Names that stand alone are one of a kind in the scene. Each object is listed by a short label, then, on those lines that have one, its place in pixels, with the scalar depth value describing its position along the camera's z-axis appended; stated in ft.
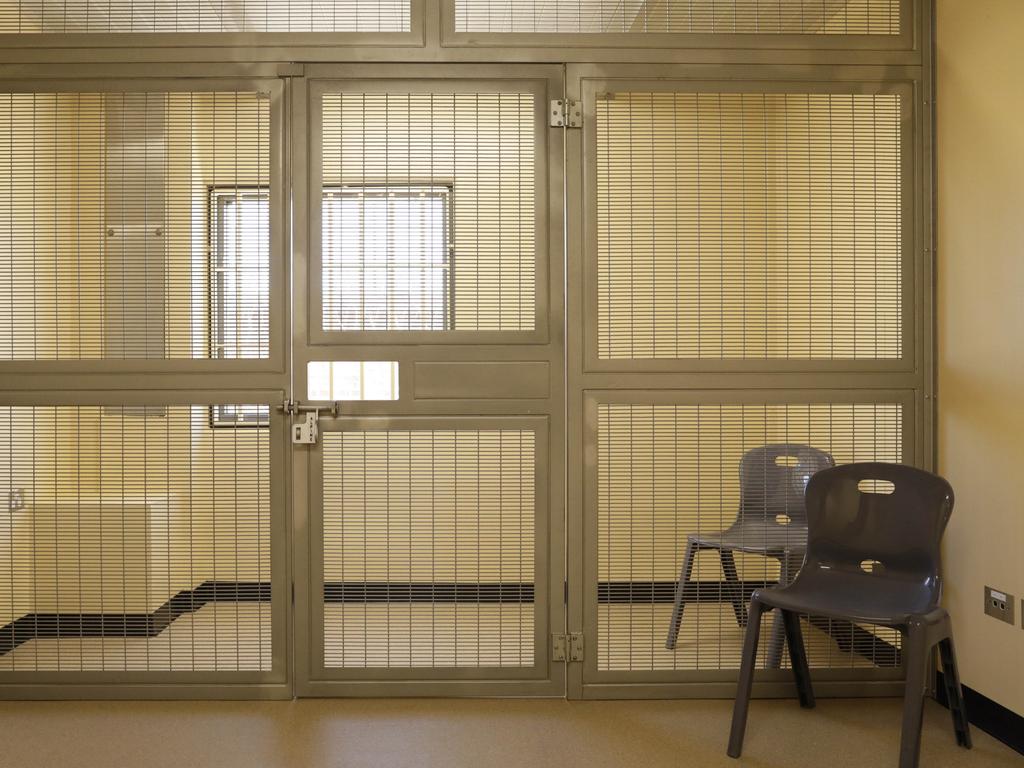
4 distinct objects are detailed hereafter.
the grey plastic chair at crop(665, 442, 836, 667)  9.80
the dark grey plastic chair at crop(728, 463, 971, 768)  7.64
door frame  9.80
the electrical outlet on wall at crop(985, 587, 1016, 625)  8.70
